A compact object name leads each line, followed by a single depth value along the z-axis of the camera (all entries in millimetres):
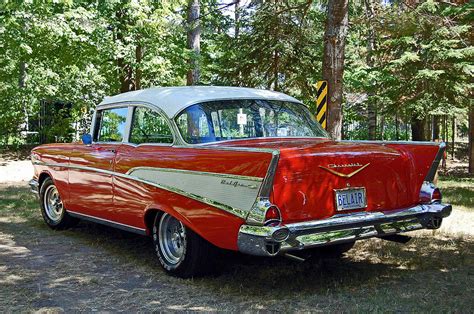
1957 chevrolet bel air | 4137
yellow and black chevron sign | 8758
